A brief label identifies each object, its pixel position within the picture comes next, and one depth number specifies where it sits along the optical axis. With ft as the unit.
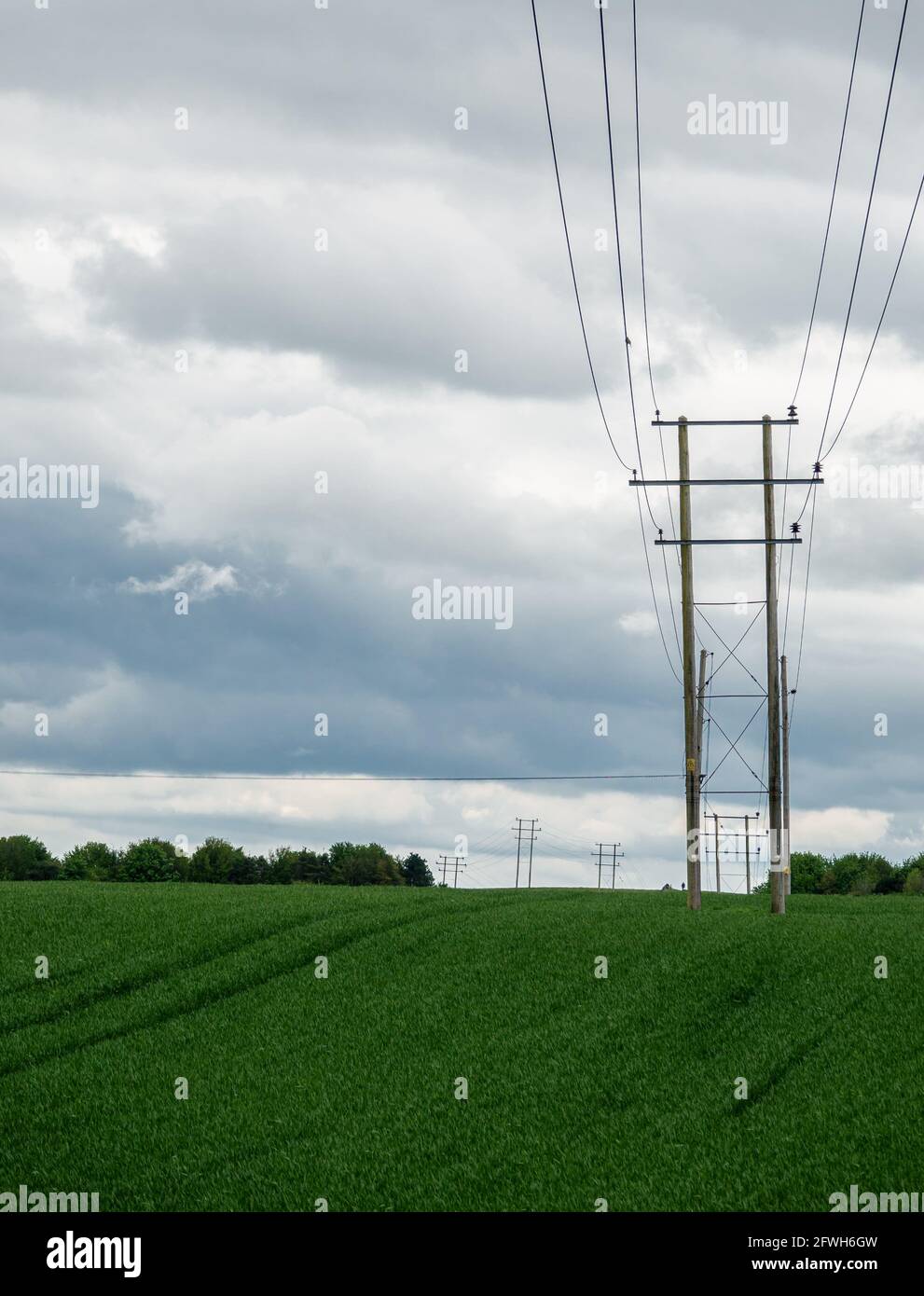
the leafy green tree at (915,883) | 334.71
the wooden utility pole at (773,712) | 107.04
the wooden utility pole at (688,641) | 113.50
